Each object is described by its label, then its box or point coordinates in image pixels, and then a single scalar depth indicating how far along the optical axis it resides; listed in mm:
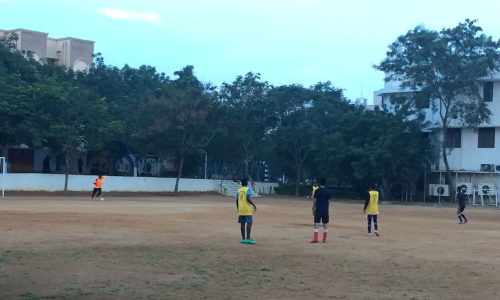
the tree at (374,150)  54344
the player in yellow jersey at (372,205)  21266
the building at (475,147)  56034
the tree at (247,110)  57625
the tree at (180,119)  50906
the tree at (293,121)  58156
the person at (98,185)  40250
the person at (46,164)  57028
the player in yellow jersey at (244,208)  17312
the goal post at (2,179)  41944
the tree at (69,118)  45156
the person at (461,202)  27969
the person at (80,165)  60409
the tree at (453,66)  52688
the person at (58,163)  61738
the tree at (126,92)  53562
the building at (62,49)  64375
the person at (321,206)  18141
